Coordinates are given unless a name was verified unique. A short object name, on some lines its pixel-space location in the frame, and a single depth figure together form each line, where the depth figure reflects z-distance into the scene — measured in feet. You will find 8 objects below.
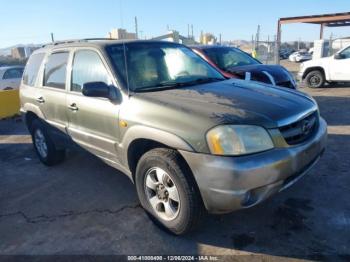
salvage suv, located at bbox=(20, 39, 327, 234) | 9.09
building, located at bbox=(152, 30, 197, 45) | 66.04
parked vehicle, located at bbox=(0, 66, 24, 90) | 43.24
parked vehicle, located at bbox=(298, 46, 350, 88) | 36.91
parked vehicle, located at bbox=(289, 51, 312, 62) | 115.92
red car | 23.11
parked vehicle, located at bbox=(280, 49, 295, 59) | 152.83
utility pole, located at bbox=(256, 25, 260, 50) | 75.40
